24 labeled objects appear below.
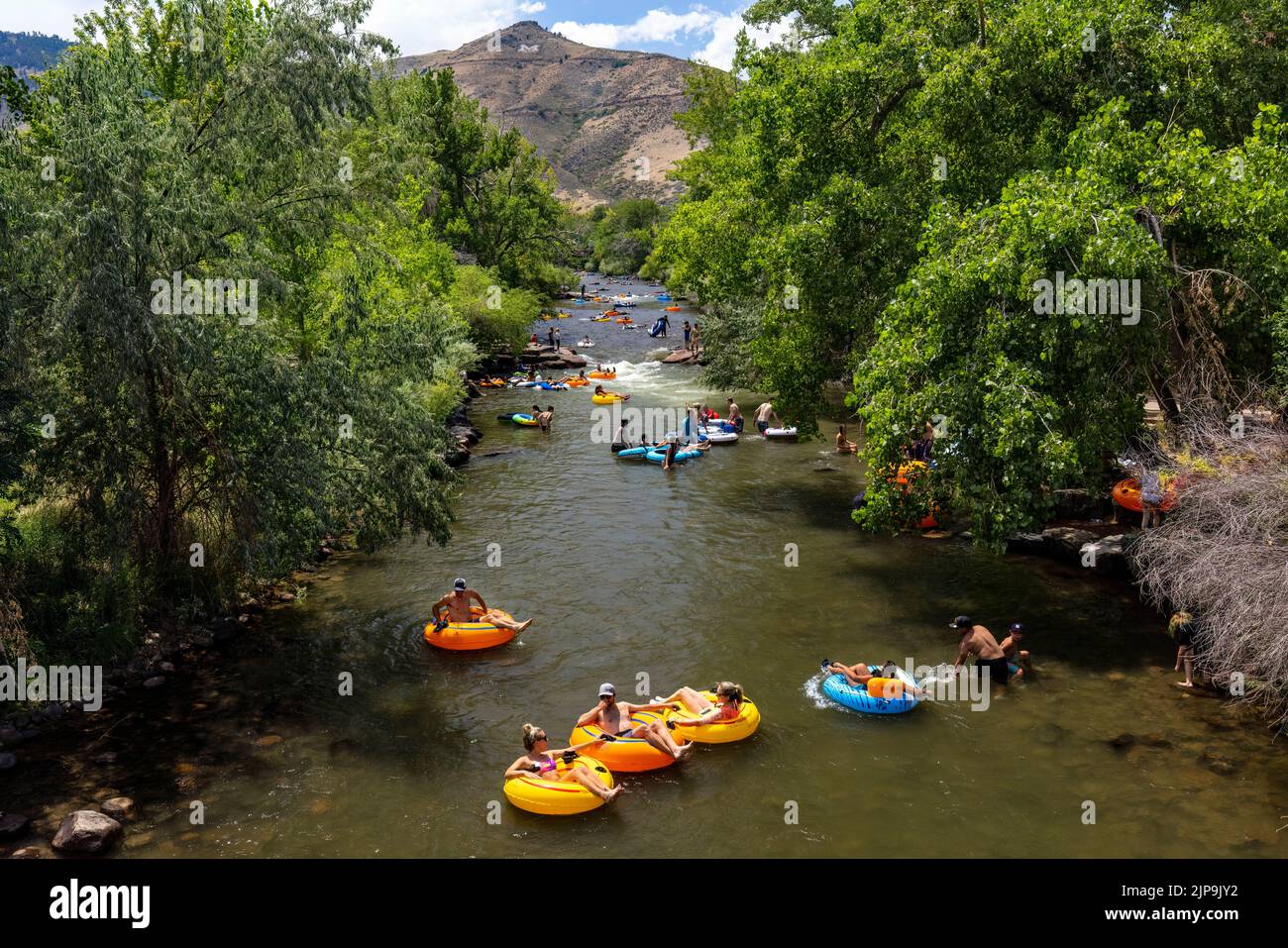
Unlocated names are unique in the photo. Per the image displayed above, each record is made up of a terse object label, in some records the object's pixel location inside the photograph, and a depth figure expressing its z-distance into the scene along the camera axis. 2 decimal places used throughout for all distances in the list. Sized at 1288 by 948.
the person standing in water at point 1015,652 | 15.08
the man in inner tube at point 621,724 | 12.75
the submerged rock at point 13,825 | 10.56
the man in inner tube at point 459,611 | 16.41
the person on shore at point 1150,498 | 16.77
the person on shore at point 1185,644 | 14.52
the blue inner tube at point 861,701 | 14.03
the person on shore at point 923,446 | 25.00
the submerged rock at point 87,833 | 10.34
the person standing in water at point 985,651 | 14.93
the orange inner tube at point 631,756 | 12.62
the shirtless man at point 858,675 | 14.44
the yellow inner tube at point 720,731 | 13.26
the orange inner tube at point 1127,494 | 20.39
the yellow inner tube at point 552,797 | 11.56
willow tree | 12.46
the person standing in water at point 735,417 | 33.44
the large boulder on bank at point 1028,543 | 20.92
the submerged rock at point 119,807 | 11.16
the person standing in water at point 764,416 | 33.47
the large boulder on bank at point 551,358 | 48.78
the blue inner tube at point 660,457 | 29.38
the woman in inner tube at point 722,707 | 13.33
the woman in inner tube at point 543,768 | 11.77
